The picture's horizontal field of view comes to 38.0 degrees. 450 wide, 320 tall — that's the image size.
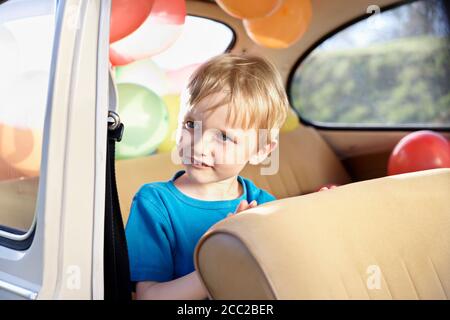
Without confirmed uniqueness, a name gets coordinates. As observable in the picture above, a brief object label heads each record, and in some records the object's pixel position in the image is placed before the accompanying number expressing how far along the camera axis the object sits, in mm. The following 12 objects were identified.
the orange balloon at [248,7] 2721
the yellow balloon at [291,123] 3783
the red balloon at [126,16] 2309
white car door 1327
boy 1651
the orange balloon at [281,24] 3047
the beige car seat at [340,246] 1177
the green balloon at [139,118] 2820
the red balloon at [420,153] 3254
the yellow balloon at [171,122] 3131
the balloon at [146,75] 3090
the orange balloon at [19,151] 1503
